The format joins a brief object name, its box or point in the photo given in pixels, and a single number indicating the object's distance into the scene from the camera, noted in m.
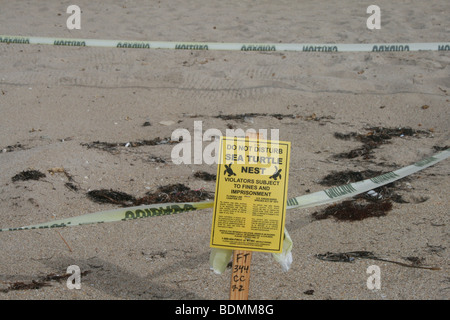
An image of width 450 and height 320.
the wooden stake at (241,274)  2.25
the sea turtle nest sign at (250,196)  2.21
